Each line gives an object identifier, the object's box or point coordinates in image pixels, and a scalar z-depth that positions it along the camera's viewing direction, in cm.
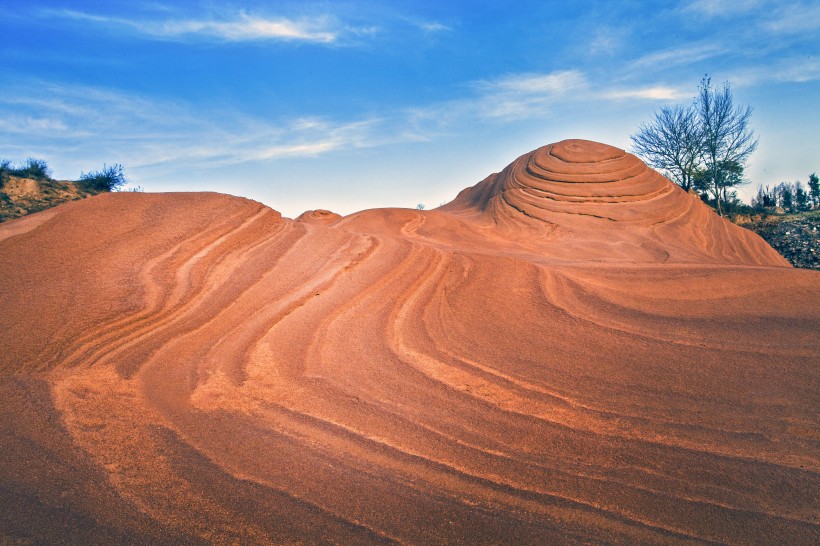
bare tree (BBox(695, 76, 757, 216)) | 2542
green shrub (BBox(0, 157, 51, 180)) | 1620
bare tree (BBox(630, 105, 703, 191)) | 2602
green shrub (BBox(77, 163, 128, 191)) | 1800
